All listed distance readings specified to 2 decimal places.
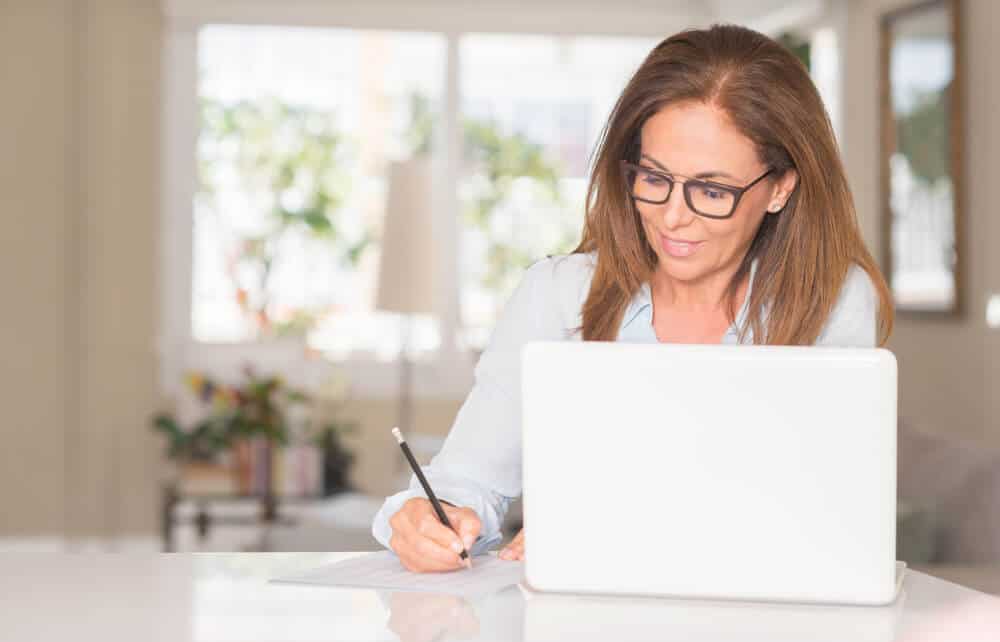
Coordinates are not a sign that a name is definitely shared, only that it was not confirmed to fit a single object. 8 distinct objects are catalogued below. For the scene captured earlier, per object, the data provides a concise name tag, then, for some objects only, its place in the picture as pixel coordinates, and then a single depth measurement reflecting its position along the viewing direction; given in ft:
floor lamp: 25.66
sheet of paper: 7.59
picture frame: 19.82
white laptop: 7.18
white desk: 6.91
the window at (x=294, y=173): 28.40
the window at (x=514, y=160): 28.99
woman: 8.65
